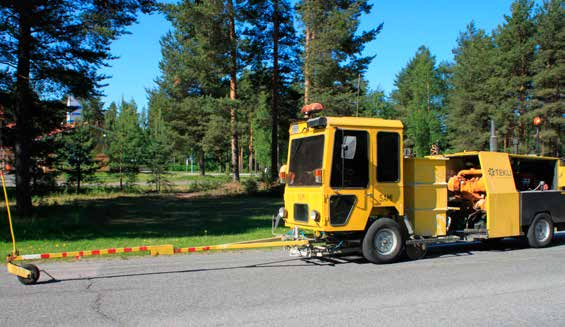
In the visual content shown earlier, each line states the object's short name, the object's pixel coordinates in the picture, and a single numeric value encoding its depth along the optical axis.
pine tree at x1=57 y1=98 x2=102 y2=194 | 27.05
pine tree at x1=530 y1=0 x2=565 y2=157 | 36.50
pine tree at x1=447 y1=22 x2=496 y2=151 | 43.47
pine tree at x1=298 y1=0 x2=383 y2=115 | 31.44
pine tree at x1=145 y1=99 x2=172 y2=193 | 31.08
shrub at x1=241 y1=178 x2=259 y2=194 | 30.77
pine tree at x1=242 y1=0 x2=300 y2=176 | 33.03
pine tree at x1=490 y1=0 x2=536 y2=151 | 38.66
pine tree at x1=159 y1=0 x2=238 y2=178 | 30.75
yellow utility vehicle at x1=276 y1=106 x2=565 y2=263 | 8.84
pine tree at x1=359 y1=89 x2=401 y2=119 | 55.63
